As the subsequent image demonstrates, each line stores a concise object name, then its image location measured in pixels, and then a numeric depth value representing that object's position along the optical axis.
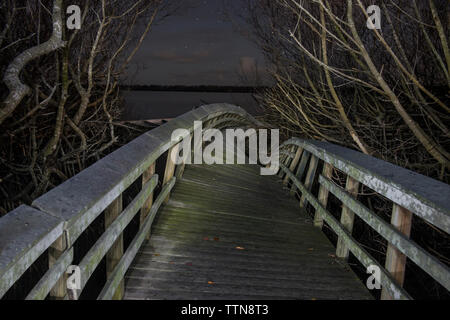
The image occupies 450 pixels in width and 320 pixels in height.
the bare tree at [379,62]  3.81
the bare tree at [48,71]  5.09
